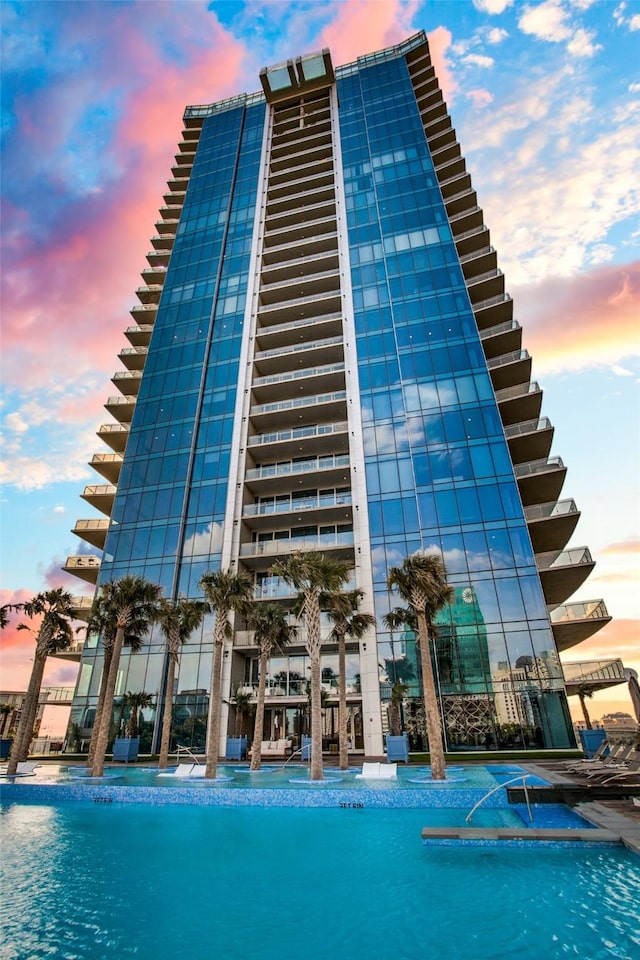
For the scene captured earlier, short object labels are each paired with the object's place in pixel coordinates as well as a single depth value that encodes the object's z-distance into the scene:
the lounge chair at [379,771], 17.12
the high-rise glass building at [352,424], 29.62
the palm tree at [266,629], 23.81
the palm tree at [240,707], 31.61
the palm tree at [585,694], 33.19
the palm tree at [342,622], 22.31
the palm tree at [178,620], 26.23
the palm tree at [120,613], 22.55
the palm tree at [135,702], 31.55
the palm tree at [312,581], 21.32
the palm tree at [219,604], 20.80
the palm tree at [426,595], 18.14
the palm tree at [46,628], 26.97
